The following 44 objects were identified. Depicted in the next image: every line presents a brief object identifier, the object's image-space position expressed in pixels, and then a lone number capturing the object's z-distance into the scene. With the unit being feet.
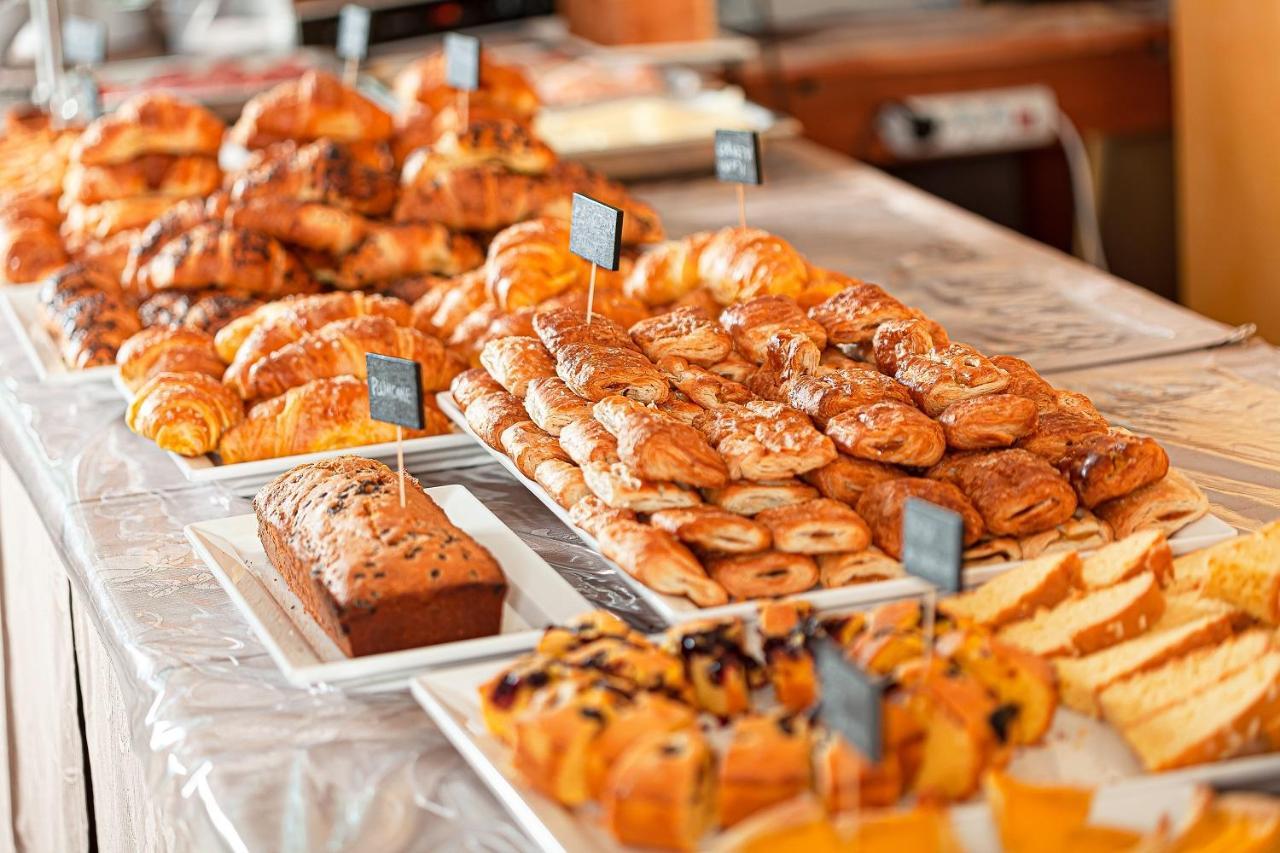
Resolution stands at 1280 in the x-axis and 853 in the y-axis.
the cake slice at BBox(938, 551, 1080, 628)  6.06
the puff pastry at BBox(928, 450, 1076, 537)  6.40
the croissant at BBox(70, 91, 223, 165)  9.72
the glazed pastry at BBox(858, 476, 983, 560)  6.35
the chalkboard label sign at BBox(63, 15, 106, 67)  12.33
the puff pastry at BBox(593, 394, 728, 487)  6.42
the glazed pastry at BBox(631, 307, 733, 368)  7.22
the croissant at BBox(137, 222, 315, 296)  8.64
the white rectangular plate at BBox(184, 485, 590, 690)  6.11
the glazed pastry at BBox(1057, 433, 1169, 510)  6.52
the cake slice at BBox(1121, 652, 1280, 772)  5.55
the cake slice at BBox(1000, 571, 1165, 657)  5.93
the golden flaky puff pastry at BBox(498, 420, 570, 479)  6.83
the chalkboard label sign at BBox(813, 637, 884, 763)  5.26
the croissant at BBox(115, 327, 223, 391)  7.96
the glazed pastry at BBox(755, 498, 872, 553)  6.28
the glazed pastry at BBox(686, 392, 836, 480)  6.45
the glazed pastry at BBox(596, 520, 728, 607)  6.19
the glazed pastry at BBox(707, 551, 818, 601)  6.23
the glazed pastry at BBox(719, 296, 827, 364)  7.25
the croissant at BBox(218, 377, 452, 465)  7.40
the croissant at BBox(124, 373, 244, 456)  7.44
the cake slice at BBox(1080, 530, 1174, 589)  6.12
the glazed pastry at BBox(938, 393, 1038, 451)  6.61
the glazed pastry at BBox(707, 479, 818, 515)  6.43
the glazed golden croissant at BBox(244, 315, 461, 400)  7.68
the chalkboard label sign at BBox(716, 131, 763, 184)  8.12
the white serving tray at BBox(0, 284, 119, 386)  8.21
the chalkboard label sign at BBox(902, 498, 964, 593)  5.74
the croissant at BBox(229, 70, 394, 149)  9.92
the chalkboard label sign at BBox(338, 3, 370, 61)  11.14
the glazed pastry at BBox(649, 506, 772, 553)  6.29
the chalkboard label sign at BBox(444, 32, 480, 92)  9.84
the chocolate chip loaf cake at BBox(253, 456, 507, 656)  6.16
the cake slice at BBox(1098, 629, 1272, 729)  5.69
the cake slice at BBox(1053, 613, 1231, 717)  5.77
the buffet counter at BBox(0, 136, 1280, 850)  5.86
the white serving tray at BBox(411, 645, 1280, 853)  5.33
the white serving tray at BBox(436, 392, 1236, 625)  6.12
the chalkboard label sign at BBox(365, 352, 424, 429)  6.51
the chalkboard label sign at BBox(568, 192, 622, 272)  7.32
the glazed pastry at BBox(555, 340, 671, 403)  6.87
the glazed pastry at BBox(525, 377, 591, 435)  6.86
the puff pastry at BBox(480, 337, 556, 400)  7.16
